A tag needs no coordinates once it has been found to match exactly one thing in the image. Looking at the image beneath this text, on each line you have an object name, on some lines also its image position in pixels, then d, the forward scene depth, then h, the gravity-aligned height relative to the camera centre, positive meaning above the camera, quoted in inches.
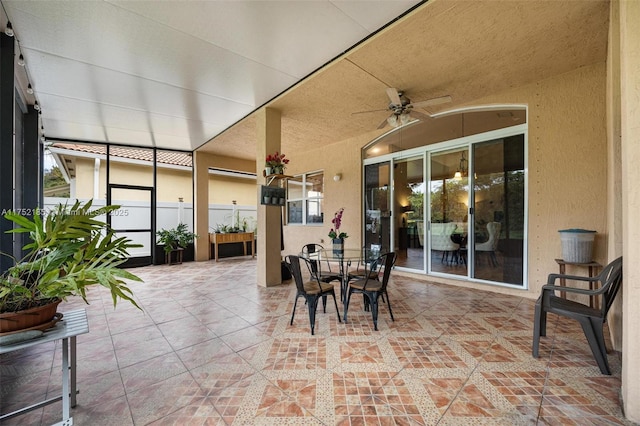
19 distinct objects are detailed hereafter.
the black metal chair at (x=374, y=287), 111.8 -33.5
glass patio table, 124.8 -22.0
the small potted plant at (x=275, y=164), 164.9 +32.3
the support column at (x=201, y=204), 287.3 +10.7
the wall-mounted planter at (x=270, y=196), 166.4 +11.5
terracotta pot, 50.9 -22.1
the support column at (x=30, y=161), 168.9 +35.4
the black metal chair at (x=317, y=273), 127.9 -31.0
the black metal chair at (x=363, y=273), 126.0 -32.7
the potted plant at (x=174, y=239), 263.4 -26.5
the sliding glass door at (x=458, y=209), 159.2 +3.1
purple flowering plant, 139.7 -11.1
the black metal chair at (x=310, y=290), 106.7 -34.1
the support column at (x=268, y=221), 173.3 -5.3
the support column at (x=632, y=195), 58.1 +4.4
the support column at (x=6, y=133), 94.7 +30.5
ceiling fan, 127.4 +58.2
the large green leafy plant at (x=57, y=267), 53.1 -11.9
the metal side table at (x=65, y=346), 53.8 -29.6
